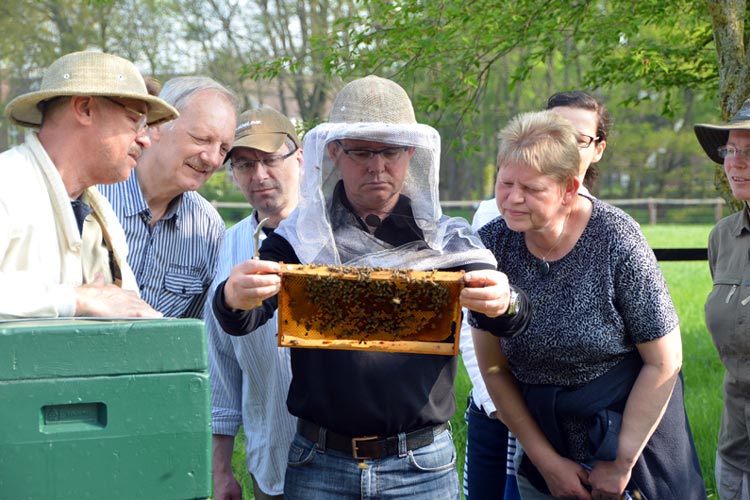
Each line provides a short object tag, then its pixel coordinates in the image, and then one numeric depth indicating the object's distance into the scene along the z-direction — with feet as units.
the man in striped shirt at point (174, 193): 11.37
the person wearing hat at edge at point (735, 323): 11.46
